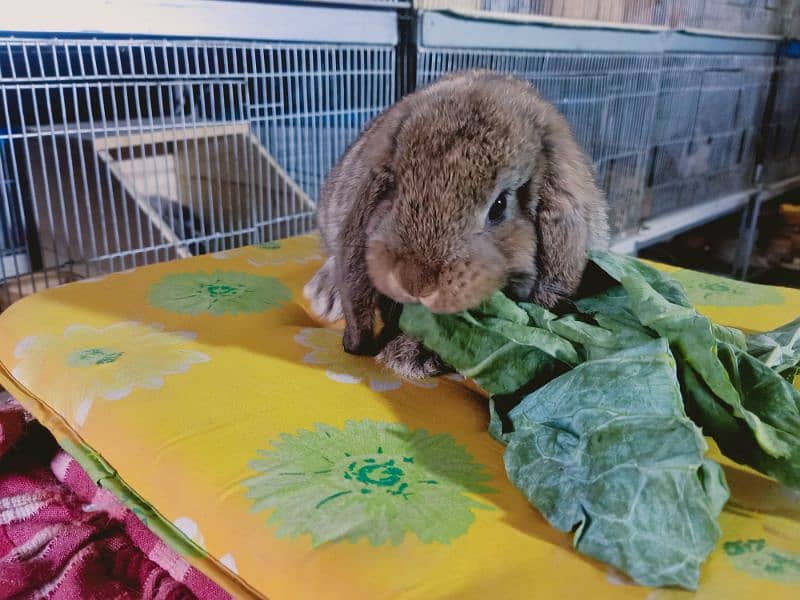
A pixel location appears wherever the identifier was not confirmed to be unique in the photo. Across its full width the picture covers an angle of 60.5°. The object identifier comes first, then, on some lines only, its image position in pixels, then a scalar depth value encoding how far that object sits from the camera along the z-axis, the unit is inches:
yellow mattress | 9.5
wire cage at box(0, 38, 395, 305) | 22.2
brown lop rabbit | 12.8
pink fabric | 12.7
